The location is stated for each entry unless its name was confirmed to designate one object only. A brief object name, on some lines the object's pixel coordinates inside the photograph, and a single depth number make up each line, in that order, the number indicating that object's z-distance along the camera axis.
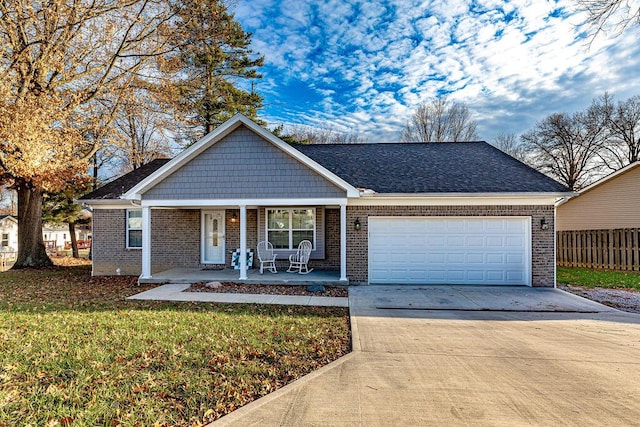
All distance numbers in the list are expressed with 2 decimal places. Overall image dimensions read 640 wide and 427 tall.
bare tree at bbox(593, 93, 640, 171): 28.12
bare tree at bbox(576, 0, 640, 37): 7.98
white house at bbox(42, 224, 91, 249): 44.74
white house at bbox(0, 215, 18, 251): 31.27
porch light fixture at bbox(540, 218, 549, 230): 9.79
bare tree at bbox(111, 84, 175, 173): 15.75
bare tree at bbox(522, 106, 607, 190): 29.64
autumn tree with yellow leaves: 11.41
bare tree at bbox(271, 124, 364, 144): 32.08
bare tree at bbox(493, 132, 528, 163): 32.84
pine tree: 18.61
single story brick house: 9.87
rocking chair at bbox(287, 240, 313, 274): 11.27
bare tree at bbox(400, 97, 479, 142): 29.41
